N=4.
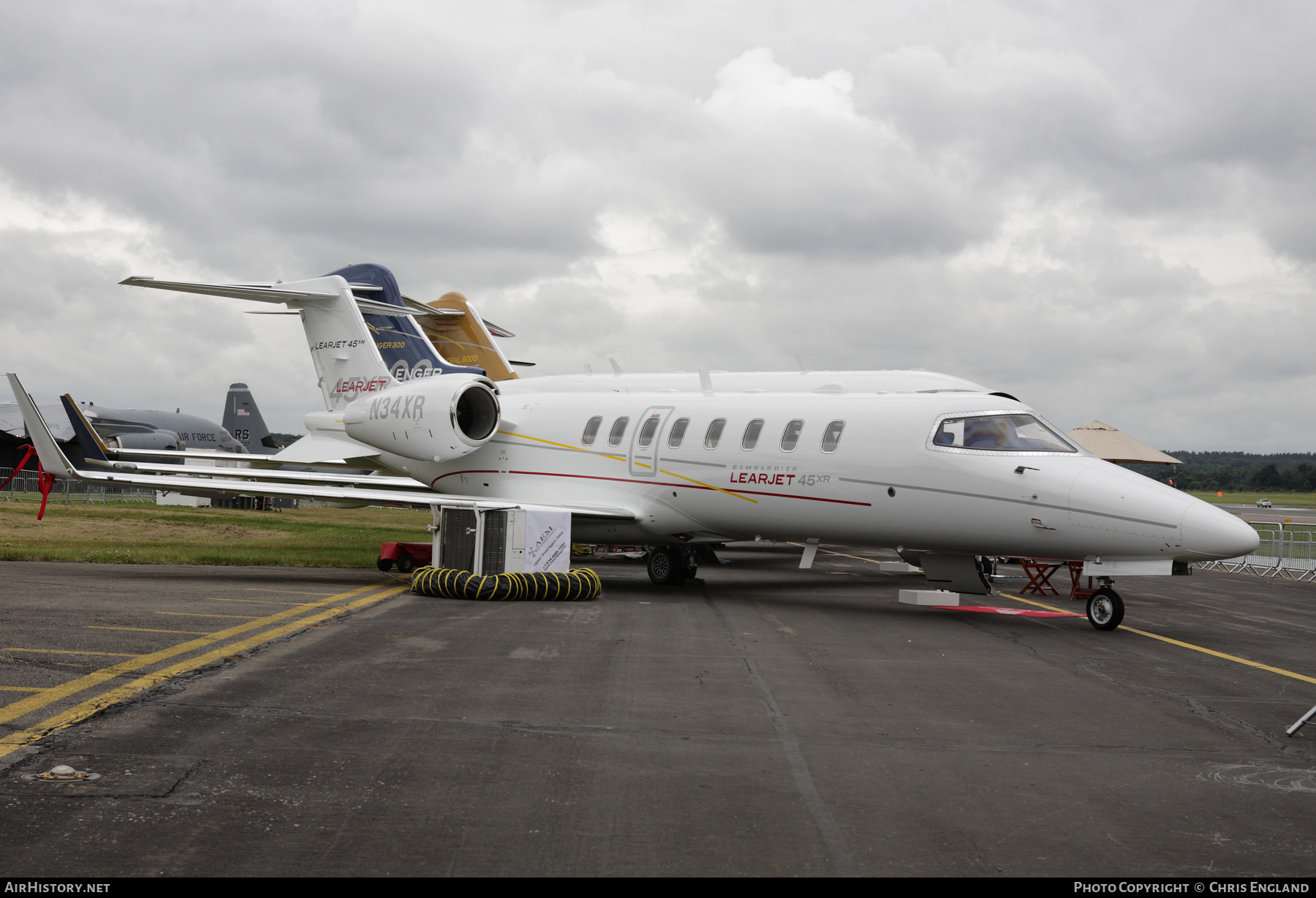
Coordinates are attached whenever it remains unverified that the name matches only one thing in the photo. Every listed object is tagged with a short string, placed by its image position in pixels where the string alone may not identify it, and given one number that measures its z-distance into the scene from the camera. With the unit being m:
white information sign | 15.11
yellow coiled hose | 14.12
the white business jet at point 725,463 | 12.05
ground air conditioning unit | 15.05
